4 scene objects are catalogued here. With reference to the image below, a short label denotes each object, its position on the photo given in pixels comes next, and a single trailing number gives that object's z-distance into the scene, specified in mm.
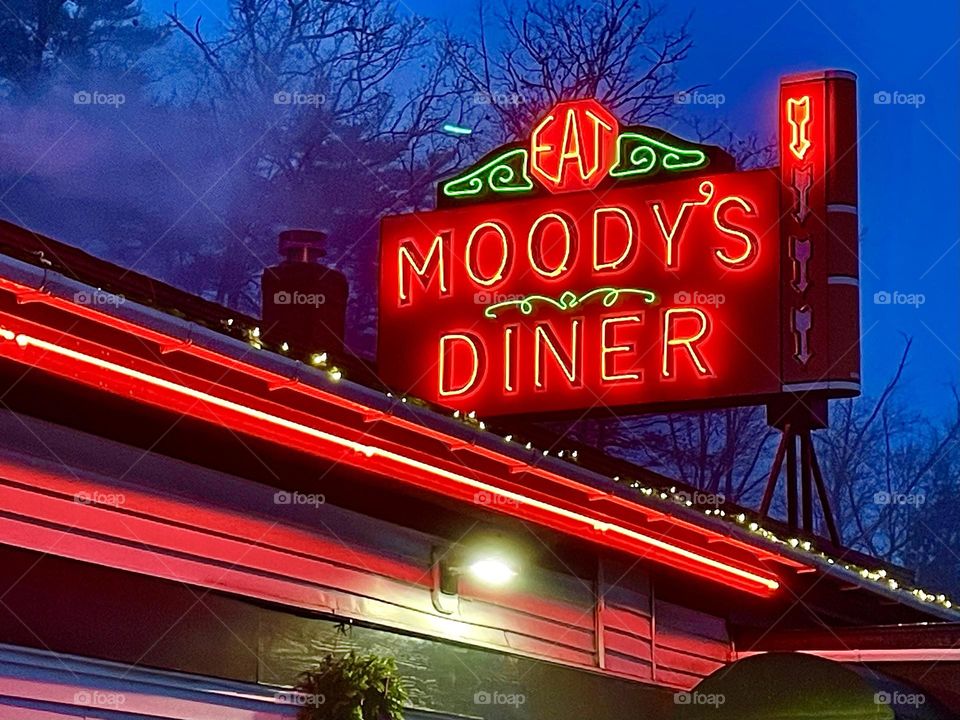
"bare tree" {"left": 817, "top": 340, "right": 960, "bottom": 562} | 41031
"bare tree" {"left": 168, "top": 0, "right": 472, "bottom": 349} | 30266
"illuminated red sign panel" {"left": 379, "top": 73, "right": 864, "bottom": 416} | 14695
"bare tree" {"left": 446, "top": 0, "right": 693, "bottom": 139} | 27688
